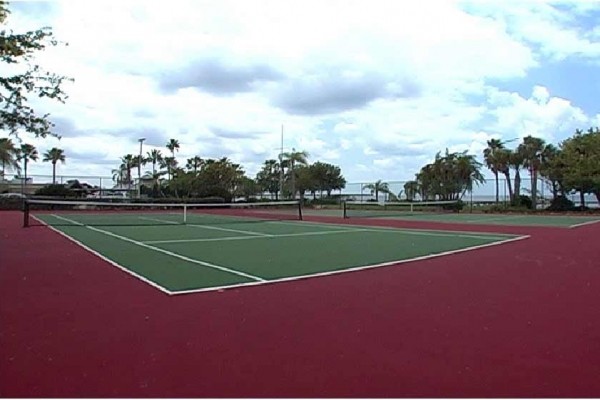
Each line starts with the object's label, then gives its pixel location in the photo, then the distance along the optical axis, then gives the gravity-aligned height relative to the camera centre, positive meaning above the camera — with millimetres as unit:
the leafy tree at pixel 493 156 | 42781 +3257
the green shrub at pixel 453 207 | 39094 -791
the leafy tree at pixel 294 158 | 59903 +4372
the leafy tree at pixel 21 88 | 9781 +2233
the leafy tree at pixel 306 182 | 59406 +1660
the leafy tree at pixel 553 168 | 37906 +2004
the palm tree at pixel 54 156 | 66650 +5346
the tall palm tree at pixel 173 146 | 75438 +7322
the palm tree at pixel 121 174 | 69625 +3328
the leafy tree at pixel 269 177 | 65938 +2530
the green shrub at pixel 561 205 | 37969 -674
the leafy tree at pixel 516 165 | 41581 +2402
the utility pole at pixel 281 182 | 57619 +1588
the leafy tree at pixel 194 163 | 65500 +4321
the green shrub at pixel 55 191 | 42031 +594
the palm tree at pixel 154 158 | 75625 +5641
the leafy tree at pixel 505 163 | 41938 +2578
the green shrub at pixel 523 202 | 40406 -473
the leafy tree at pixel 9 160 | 34962 +2743
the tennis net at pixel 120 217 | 22730 -987
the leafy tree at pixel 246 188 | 59000 +1094
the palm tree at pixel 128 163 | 72812 +4772
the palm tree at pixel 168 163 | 73000 +4825
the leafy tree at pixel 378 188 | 50375 +828
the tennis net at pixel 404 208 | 34509 -887
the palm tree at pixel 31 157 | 56981 +4631
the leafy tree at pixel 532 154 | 41156 +3214
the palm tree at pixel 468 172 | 45906 +2062
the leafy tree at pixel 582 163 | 34312 +2114
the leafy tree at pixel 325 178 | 59812 +2118
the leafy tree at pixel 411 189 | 49156 +680
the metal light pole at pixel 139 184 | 52456 +1327
